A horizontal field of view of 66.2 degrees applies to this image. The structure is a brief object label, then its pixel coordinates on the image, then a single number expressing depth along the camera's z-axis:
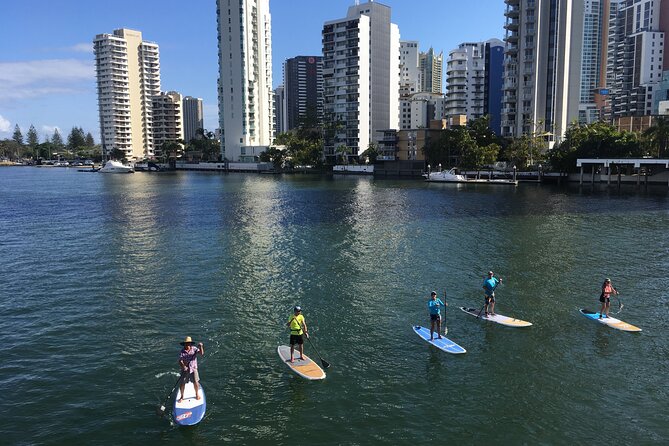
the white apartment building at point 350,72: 191.62
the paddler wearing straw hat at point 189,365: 19.14
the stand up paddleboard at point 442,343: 24.59
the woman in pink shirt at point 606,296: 28.00
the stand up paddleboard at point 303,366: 21.95
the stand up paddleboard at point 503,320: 27.92
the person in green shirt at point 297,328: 22.33
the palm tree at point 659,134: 119.50
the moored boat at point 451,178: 137.75
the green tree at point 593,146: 122.12
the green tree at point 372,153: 185.43
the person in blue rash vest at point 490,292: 28.46
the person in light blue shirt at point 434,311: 25.16
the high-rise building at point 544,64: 144.88
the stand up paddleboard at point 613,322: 27.20
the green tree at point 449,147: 146.96
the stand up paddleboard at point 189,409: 18.44
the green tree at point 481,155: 142.12
